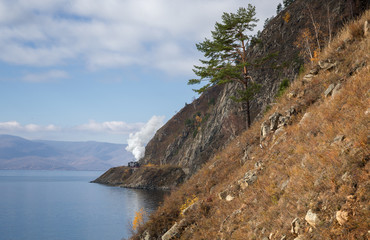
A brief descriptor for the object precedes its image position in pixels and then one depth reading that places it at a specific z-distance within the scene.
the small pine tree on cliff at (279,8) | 99.82
